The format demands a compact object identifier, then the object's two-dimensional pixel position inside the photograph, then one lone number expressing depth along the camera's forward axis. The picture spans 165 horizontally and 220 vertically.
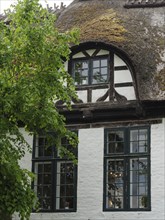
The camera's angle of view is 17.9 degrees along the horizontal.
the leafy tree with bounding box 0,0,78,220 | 10.43
